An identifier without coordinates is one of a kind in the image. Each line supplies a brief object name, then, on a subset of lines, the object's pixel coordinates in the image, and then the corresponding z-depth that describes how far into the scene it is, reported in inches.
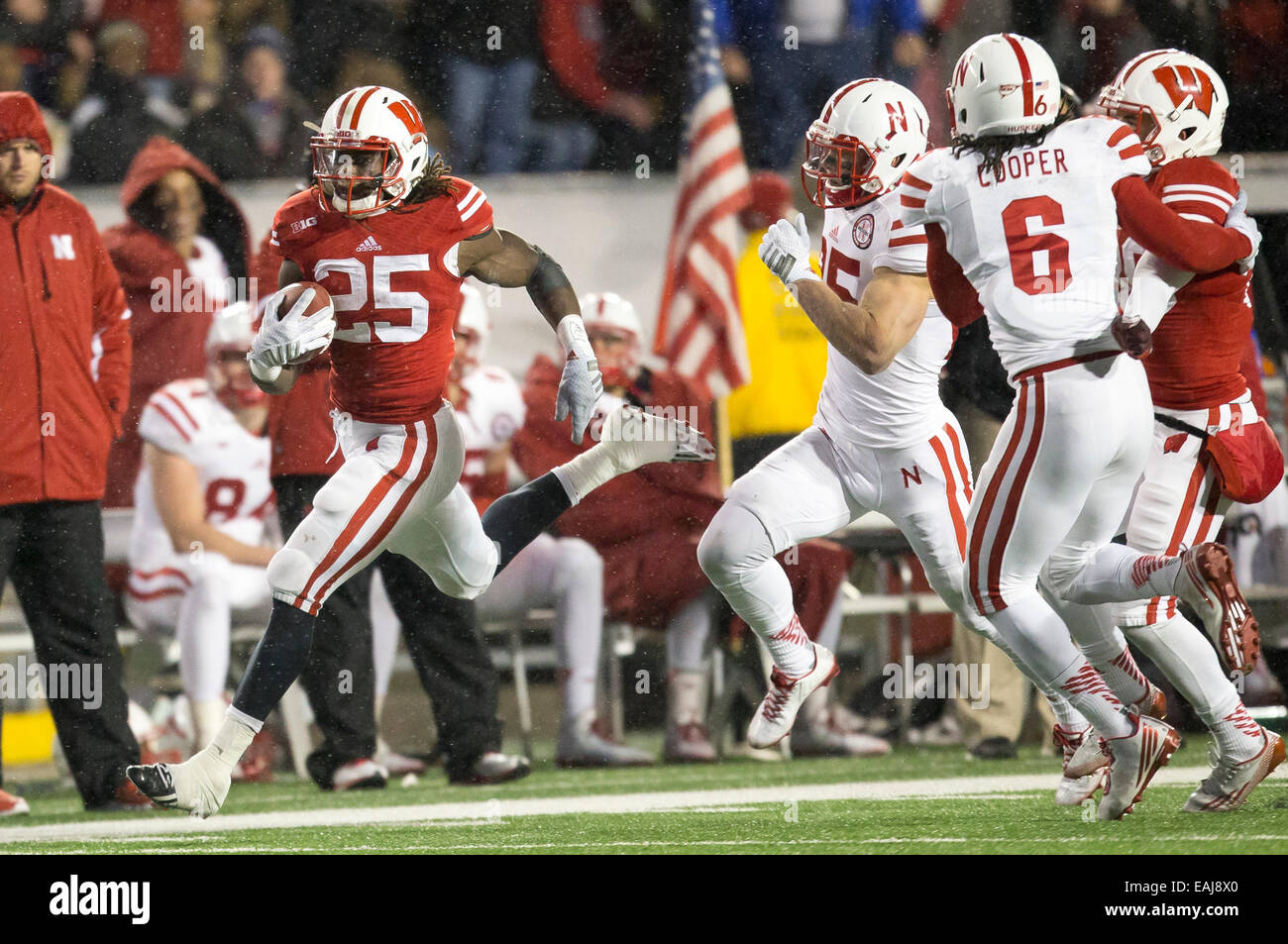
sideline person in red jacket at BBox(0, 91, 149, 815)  441.1
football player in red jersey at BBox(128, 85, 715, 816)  370.0
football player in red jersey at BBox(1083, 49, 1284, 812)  357.7
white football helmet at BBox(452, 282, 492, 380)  499.5
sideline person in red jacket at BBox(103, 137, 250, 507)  518.6
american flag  498.6
